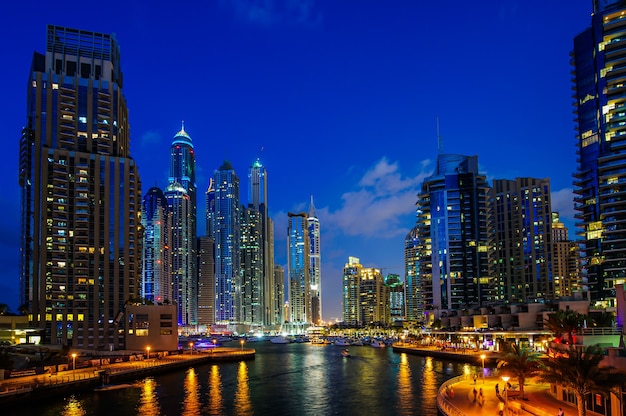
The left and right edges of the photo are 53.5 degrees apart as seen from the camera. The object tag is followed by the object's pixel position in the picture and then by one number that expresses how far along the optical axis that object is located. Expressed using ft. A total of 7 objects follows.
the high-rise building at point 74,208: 558.97
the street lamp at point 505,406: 153.79
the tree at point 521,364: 184.24
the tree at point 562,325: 213.46
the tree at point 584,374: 124.57
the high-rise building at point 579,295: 500.53
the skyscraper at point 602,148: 496.64
